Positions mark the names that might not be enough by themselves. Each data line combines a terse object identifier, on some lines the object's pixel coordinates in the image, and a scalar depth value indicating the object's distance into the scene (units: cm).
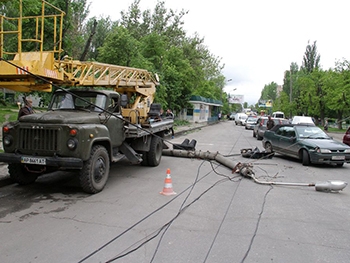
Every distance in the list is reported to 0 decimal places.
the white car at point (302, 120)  2731
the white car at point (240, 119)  4898
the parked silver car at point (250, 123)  3666
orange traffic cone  680
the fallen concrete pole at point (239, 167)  738
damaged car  1086
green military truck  621
